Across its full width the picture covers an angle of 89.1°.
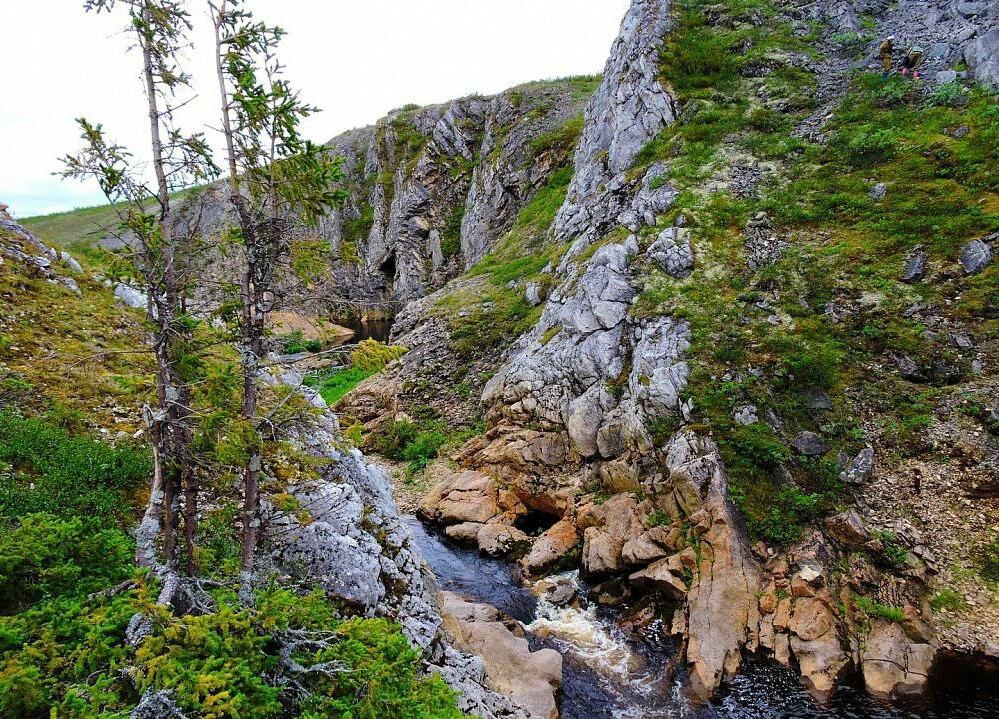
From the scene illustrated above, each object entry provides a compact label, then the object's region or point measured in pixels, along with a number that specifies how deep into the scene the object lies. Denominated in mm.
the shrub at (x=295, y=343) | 7145
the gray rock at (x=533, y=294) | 28609
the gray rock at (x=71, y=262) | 14805
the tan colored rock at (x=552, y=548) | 16438
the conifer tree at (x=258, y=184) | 7336
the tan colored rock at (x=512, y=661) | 10547
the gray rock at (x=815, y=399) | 14891
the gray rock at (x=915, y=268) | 16297
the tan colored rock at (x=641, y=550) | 14219
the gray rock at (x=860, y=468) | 13242
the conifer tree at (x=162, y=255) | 6688
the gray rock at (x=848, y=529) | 12406
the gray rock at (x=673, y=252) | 20344
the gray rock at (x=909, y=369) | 14453
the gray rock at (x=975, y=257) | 15336
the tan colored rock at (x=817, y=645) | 10977
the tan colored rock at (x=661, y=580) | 13234
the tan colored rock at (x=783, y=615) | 11844
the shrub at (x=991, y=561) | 11055
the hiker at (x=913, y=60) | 23516
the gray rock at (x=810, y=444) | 14094
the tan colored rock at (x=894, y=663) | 10492
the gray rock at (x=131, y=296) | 14192
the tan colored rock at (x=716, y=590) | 11664
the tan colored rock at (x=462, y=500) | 19234
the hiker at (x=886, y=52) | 24266
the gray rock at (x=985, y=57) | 20750
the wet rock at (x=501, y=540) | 17694
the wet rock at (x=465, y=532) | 18531
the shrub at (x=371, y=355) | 8008
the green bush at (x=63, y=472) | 7309
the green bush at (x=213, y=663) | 4703
